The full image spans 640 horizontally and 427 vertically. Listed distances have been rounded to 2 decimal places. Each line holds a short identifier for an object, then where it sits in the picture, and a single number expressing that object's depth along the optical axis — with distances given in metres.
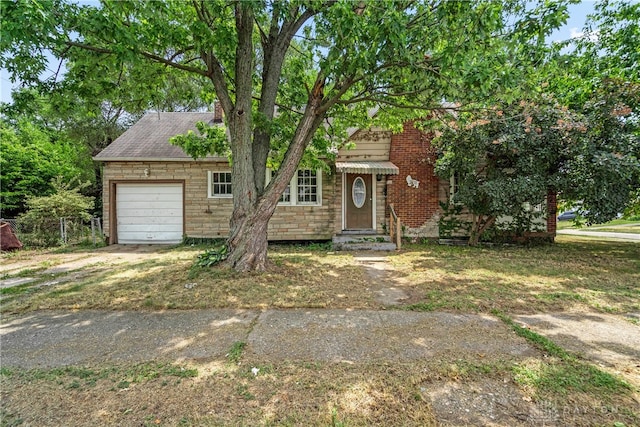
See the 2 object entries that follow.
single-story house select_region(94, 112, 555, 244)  10.89
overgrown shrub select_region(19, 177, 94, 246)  10.60
